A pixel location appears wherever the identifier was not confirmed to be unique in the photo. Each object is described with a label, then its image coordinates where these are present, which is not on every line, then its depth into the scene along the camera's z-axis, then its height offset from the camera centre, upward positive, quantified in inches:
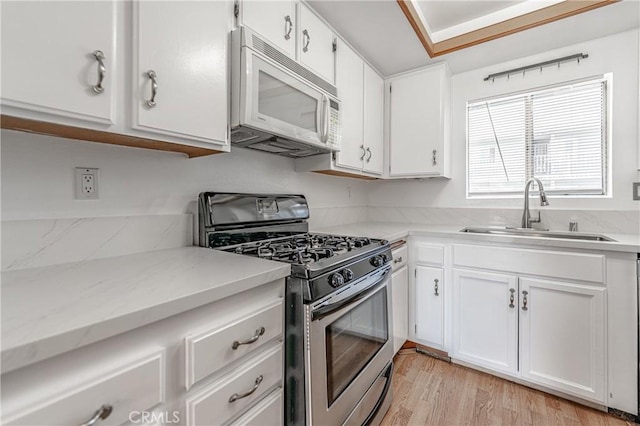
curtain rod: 83.6 +45.5
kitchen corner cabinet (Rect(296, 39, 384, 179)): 78.2 +27.9
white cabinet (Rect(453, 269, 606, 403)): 62.9 -27.8
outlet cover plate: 41.8 +4.3
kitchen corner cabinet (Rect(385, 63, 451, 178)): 94.4 +30.6
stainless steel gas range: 40.6 -14.7
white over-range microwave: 47.7 +21.1
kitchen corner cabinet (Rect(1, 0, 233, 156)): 28.5 +16.6
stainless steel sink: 75.2 -5.7
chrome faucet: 85.1 +0.3
